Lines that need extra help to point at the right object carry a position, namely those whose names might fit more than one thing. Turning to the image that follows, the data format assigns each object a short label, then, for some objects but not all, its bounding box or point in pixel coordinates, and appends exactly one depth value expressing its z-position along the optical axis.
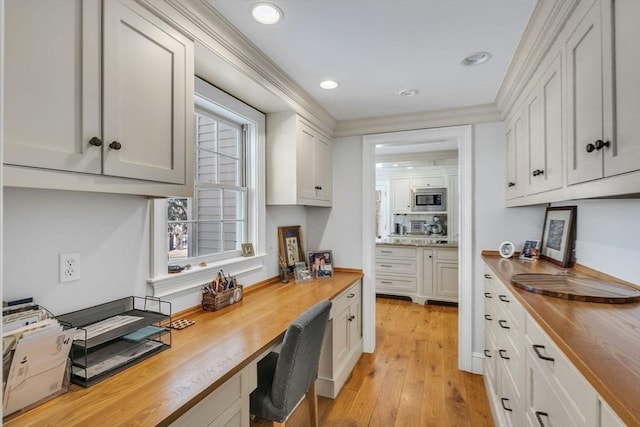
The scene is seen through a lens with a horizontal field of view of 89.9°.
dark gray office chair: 1.46
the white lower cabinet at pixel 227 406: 1.02
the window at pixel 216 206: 1.68
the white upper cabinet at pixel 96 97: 0.86
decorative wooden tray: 1.32
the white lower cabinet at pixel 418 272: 4.60
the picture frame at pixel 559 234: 2.10
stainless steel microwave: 5.38
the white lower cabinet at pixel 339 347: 2.42
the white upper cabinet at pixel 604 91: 0.93
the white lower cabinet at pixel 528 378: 0.87
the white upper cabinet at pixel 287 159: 2.49
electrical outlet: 1.20
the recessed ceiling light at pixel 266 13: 1.44
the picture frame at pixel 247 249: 2.36
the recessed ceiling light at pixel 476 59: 1.88
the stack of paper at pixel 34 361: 0.85
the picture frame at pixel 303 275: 2.69
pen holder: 1.84
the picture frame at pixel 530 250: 2.46
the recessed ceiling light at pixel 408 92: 2.41
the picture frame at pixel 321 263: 2.91
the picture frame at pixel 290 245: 2.79
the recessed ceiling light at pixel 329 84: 2.26
